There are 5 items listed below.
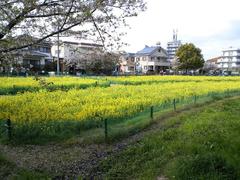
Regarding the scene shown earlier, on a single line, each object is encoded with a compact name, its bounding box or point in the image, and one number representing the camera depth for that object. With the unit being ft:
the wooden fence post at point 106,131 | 21.70
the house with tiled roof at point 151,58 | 165.72
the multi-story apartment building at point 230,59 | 233.65
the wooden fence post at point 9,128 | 21.08
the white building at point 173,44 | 276.56
